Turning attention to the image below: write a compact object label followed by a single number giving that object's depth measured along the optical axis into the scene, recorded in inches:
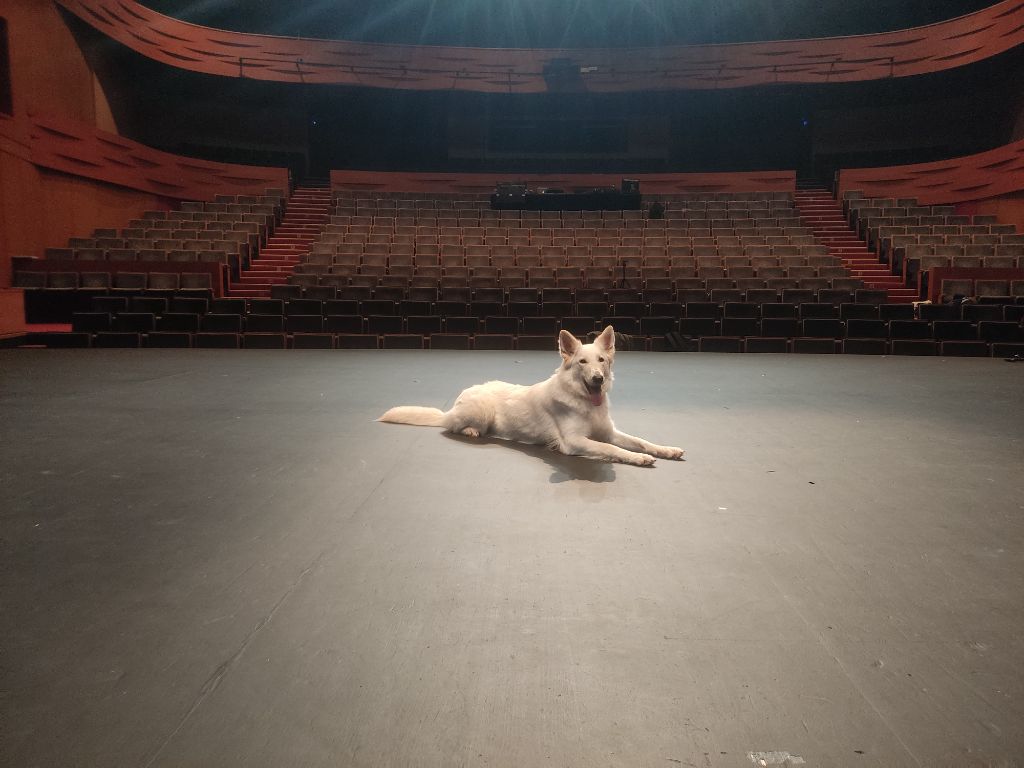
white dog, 95.3
